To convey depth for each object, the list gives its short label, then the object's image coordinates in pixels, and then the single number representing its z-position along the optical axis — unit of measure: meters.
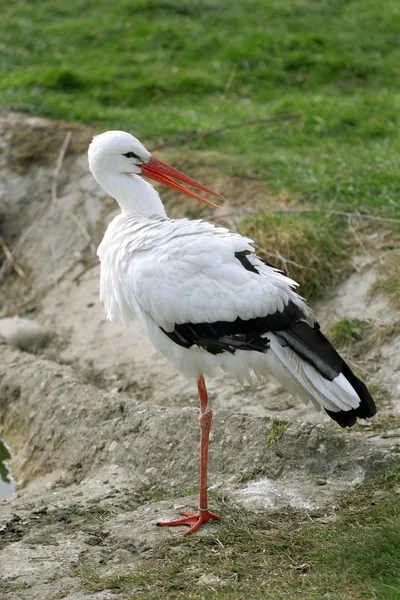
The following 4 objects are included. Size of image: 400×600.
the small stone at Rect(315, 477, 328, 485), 9.91
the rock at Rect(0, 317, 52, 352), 15.61
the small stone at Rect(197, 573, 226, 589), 8.14
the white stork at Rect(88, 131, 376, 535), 9.37
